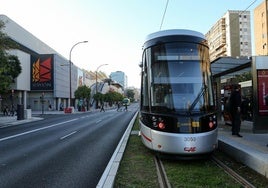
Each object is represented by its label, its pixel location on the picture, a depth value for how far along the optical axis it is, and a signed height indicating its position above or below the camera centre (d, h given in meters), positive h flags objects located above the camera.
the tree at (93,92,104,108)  88.12 +2.02
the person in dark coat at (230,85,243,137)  12.60 -0.19
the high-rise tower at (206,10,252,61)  123.25 +24.12
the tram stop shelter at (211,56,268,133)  12.91 +0.45
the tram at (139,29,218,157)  8.77 +0.24
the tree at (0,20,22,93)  26.53 +3.54
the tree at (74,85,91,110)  72.44 +2.50
